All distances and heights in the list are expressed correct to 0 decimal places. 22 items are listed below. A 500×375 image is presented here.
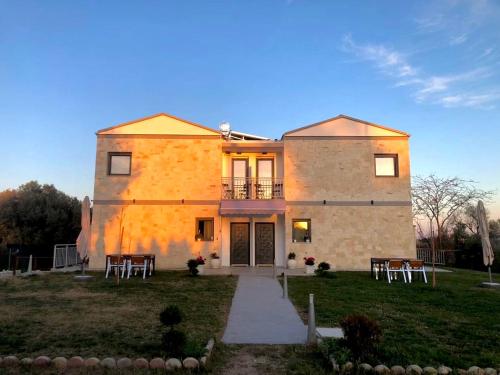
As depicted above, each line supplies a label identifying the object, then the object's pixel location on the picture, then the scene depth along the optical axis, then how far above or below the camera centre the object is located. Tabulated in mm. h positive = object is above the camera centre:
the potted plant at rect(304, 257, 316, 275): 17203 -1137
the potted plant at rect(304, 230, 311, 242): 19781 +160
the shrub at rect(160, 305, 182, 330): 5820 -1202
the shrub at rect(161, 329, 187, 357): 5586 -1550
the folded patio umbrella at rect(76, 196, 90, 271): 15188 +165
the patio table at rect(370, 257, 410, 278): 15633 -882
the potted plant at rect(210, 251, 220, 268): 18938 -1042
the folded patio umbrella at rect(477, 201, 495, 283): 13766 +319
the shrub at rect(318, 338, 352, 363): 5232 -1587
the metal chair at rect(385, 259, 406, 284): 14664 -984
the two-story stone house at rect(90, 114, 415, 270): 19406 +2232
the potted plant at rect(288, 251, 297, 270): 19094 -1070
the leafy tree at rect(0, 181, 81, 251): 28625 +1268
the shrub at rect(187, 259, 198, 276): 16141 -1156
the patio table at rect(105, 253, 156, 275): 16031 -871
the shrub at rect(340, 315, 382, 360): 5266 -1314
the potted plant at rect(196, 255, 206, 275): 16592 -1178
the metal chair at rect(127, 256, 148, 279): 15883 -992
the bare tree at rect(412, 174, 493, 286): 34375 +3805
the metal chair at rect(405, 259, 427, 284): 14773 -981
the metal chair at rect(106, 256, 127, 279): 15932 -1039
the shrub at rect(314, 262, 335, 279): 16088 -1357
